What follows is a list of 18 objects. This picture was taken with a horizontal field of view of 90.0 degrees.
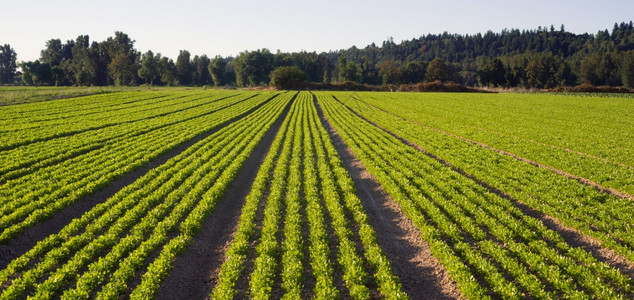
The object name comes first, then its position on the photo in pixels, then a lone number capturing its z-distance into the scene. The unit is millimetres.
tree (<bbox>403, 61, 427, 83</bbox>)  167750
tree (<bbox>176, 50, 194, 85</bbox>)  165500
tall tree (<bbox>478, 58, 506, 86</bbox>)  134500
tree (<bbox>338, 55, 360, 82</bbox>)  152500
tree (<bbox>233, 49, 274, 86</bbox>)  155000
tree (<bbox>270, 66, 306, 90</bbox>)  127312
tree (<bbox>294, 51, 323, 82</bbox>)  176875
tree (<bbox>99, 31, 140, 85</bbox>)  138250
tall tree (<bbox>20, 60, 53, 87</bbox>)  129625
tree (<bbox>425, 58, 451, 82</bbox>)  157125
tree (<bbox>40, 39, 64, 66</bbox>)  184125
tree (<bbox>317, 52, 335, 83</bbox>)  170038
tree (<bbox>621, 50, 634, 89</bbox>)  128625
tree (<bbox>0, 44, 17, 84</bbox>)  184000
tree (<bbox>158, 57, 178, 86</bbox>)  144250
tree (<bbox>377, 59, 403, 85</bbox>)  165125
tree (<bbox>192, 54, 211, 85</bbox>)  177538
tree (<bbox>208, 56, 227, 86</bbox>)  156375
